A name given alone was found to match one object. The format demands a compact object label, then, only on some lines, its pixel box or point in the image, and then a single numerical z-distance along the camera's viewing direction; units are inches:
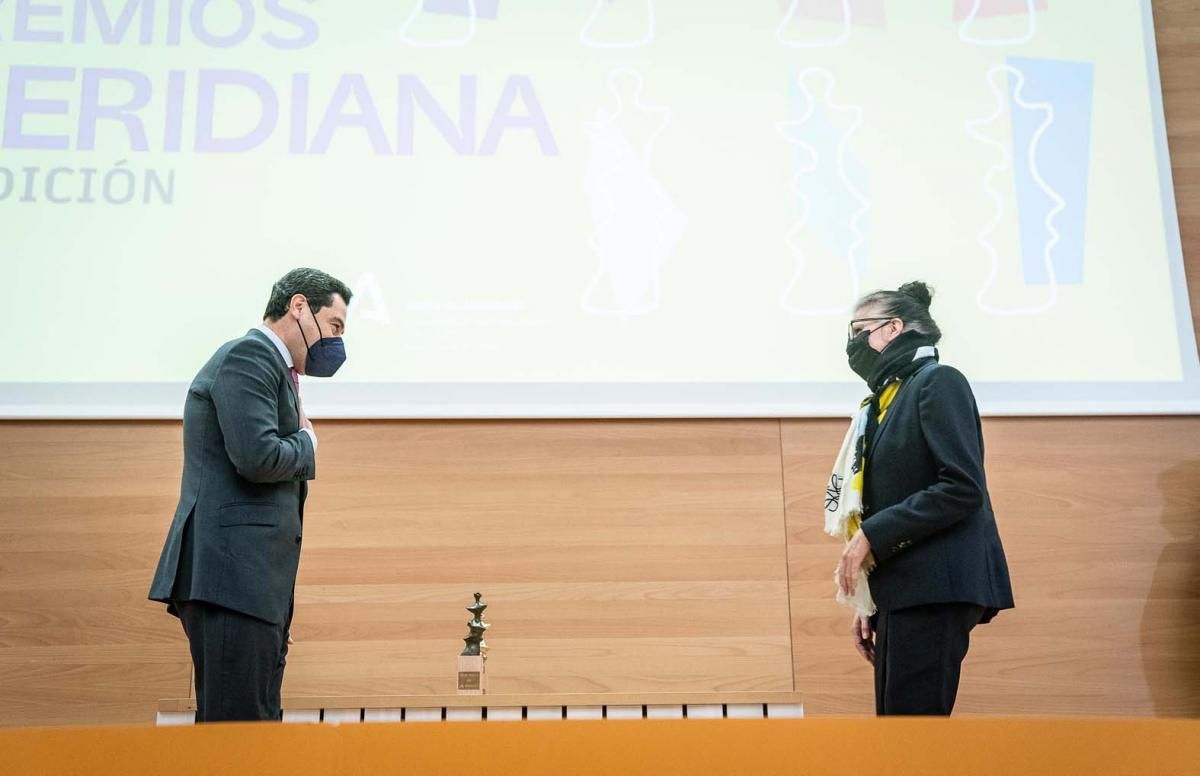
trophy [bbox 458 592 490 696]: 98.7
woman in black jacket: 77.5
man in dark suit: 76.0
